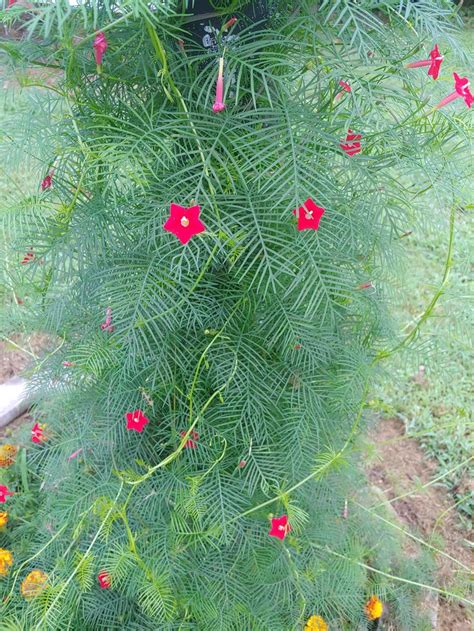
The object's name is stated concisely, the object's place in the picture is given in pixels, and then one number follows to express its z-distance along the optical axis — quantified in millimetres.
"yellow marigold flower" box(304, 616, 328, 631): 509
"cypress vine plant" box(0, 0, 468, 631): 313
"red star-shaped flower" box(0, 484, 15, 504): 555
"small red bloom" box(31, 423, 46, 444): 537
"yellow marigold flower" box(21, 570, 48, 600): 455
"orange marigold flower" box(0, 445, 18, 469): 642
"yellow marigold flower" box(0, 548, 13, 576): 531
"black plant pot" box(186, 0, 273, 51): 311
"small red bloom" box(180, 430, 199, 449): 418
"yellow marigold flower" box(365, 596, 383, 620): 549
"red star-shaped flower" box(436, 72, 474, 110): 336
